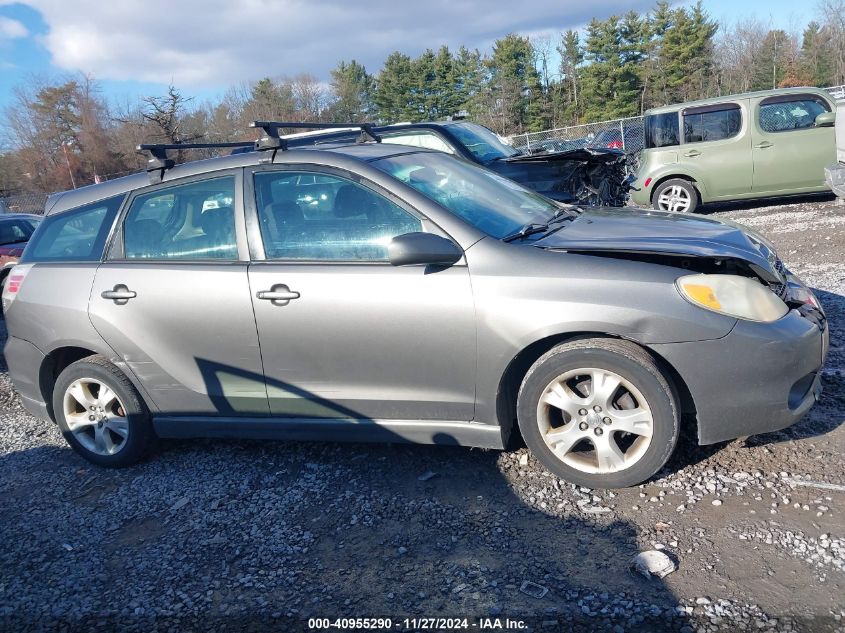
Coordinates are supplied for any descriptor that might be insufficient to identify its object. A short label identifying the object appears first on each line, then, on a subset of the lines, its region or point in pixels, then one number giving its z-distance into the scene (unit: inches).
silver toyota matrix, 119.8
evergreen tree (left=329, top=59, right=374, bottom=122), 2023.6
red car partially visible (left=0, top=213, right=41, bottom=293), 388.8
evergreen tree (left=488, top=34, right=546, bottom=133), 2004.2
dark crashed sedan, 293.9
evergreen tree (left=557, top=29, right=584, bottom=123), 2012.8
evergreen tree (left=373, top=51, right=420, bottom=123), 2155.5
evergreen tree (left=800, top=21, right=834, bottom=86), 1828.2
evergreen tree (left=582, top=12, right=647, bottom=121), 1856.5
